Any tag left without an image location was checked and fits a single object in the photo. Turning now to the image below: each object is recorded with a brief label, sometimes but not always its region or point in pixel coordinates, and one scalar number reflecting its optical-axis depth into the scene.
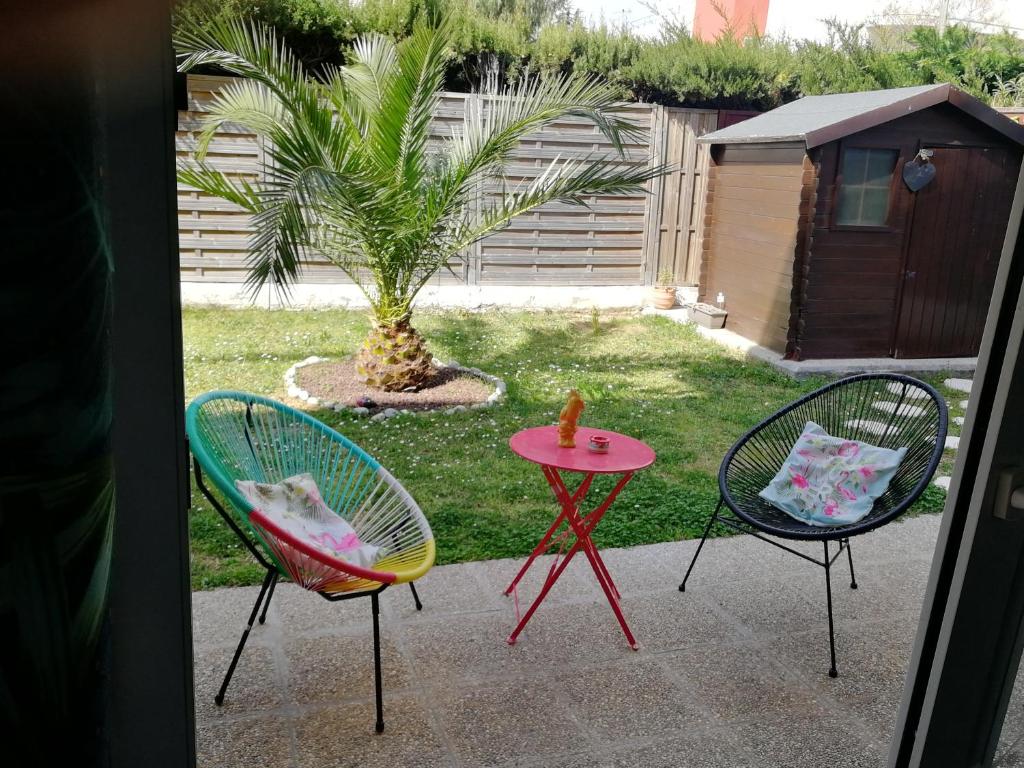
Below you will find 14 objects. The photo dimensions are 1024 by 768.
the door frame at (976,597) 1.53
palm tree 4.86
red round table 2.78
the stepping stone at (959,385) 6.17
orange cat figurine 2.88
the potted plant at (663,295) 8.30
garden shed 6.42
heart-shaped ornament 6.50
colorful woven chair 2.24
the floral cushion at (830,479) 3.01
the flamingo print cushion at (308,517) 2.50
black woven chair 2.76
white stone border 5.29
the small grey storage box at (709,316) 7.54
